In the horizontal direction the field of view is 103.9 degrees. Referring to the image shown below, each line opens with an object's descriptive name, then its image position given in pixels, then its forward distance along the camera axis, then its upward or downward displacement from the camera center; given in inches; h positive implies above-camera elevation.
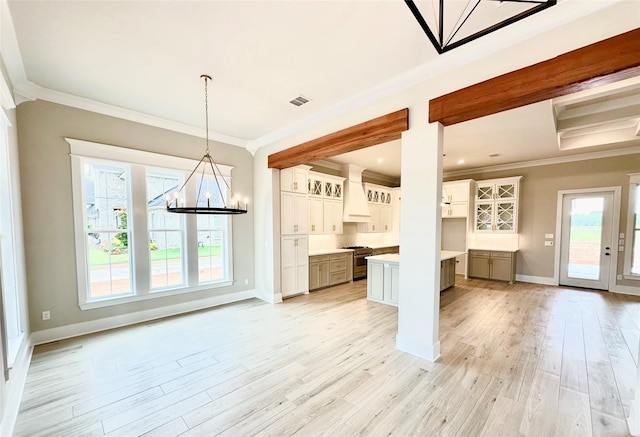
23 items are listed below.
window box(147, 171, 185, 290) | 162.7 -17.0
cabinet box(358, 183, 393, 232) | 297.3 +0.6
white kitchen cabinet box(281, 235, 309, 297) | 203.0 -46.8
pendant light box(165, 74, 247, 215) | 110.3 +13.9
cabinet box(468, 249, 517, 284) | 254.5 -59.6
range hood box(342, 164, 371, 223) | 269.1 +12.9
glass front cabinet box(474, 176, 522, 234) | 262.2 +3.3
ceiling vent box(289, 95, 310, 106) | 133.2 +59.2
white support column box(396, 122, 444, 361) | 107.4 -13.6
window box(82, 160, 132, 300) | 142.6 -11.2
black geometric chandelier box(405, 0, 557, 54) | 76.5 +62.5
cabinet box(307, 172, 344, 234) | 240.1 +6.0
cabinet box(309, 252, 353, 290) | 226.7 -58.5
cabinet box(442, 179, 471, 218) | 278.7 +11.4
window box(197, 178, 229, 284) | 183.8 -26.4
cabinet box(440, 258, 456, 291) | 218.1 -58.3
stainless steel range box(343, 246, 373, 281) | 268.5 -56.9
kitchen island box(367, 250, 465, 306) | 185.8 -53.5
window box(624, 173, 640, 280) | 210.1 -20.6
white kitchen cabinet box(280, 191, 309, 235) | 202.2 -3.7
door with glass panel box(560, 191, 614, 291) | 224.1 -29.8
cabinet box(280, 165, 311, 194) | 202.4 +25.1
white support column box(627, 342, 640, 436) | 72.3 -61.6
